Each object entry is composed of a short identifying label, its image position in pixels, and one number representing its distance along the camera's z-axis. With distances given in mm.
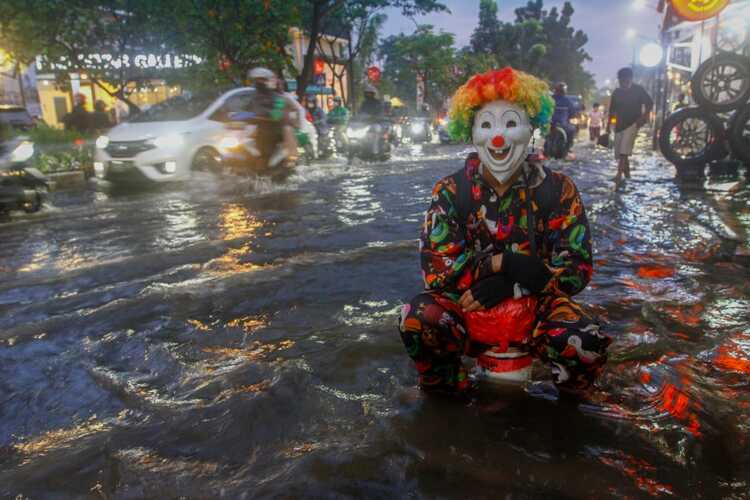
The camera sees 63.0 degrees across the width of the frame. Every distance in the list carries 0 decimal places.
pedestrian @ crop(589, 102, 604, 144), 21953
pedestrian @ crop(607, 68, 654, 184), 9555
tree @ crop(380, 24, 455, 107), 53406
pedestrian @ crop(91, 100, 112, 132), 17516
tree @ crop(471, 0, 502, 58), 61219
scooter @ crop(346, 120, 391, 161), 15898
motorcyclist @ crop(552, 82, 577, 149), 14062
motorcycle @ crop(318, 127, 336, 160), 17109
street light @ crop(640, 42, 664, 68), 20616
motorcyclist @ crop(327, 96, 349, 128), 17344
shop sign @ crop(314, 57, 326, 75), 40719
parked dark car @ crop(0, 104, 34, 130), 20038
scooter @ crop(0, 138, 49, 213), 7914
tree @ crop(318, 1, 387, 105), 24203
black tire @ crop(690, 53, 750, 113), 8897
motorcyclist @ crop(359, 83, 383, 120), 15837
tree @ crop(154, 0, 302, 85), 16906
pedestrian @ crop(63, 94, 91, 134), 18009
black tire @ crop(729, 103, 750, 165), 8836
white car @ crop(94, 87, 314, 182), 10172
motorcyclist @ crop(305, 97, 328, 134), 17219
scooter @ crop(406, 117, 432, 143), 28141
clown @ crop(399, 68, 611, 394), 2400
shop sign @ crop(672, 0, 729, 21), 10992
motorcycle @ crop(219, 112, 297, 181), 10500
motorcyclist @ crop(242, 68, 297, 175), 10142
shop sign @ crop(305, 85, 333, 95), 39272
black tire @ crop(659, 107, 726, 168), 9438
